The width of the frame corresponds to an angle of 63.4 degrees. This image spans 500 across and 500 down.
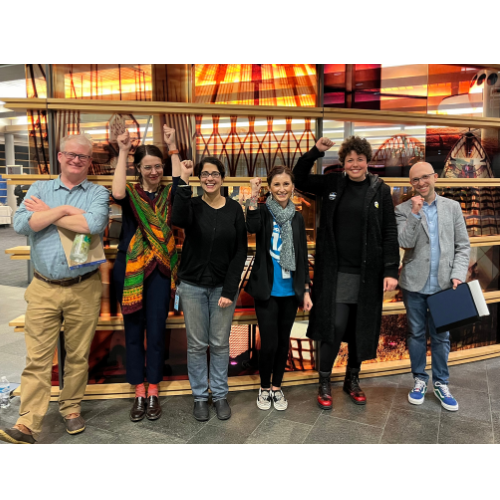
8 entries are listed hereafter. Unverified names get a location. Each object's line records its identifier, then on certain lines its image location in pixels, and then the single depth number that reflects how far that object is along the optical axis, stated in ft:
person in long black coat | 8.47
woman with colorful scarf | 8.14
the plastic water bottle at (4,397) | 8.98
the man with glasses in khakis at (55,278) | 7.34
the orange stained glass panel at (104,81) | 9.10
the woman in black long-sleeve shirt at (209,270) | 7.90
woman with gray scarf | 8.21
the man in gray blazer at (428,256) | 8.80
